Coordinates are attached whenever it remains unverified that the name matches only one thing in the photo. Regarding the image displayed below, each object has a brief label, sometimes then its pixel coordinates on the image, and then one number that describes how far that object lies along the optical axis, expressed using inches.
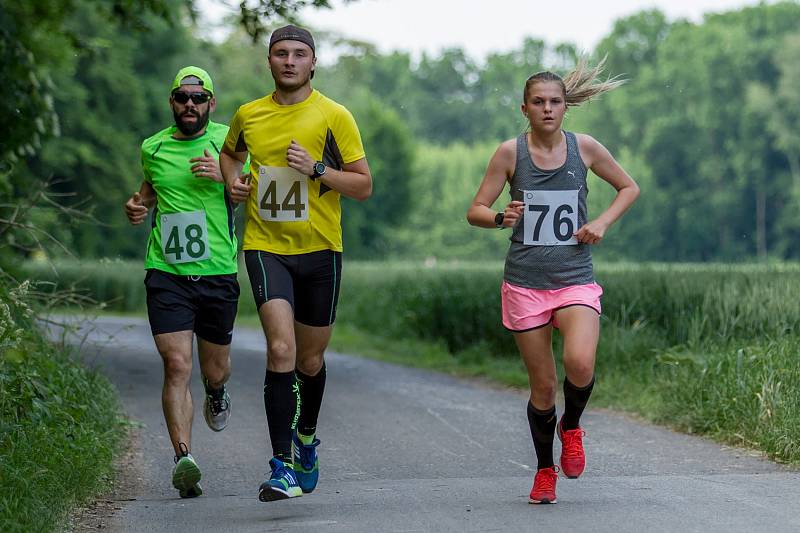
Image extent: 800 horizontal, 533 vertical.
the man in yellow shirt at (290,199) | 521.0
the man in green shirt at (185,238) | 583.5
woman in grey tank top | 518.3
